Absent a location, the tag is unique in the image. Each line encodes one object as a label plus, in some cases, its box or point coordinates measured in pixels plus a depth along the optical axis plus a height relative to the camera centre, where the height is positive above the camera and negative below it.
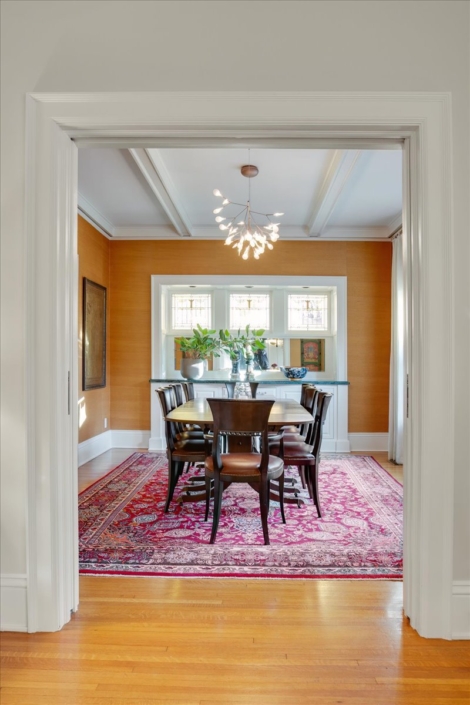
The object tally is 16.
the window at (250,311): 6.15 +0.51
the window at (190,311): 6.21 +0.52
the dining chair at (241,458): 2.67 -0.72
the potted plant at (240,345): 5.31 +0.03
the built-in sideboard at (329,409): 5.60 -0.77
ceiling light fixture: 3.93 +1.46
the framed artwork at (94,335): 4.94 +0.14
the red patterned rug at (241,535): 2.43 -1.23
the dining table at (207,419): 3.05 -0.51
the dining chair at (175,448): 3.27 -0.77
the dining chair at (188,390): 4.86 -0.48
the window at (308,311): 6.17 +0.51
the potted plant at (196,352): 5.27 -0.06
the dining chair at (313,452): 3.25 -0.79
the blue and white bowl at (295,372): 5.59 -0.31
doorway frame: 1.82 +0.29
